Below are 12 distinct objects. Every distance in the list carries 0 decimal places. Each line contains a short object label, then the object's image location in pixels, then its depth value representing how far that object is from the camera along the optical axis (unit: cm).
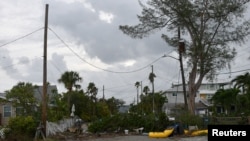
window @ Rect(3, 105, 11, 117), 5656
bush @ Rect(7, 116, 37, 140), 3412
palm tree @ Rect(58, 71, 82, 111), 7881
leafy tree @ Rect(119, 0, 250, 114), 4172
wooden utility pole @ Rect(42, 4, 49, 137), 3153
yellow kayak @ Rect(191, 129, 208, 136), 3604
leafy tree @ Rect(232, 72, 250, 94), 5865
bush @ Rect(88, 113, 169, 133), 4081
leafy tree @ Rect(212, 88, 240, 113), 6234
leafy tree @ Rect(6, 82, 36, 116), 4350
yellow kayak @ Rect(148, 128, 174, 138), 3541
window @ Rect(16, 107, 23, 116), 4200
